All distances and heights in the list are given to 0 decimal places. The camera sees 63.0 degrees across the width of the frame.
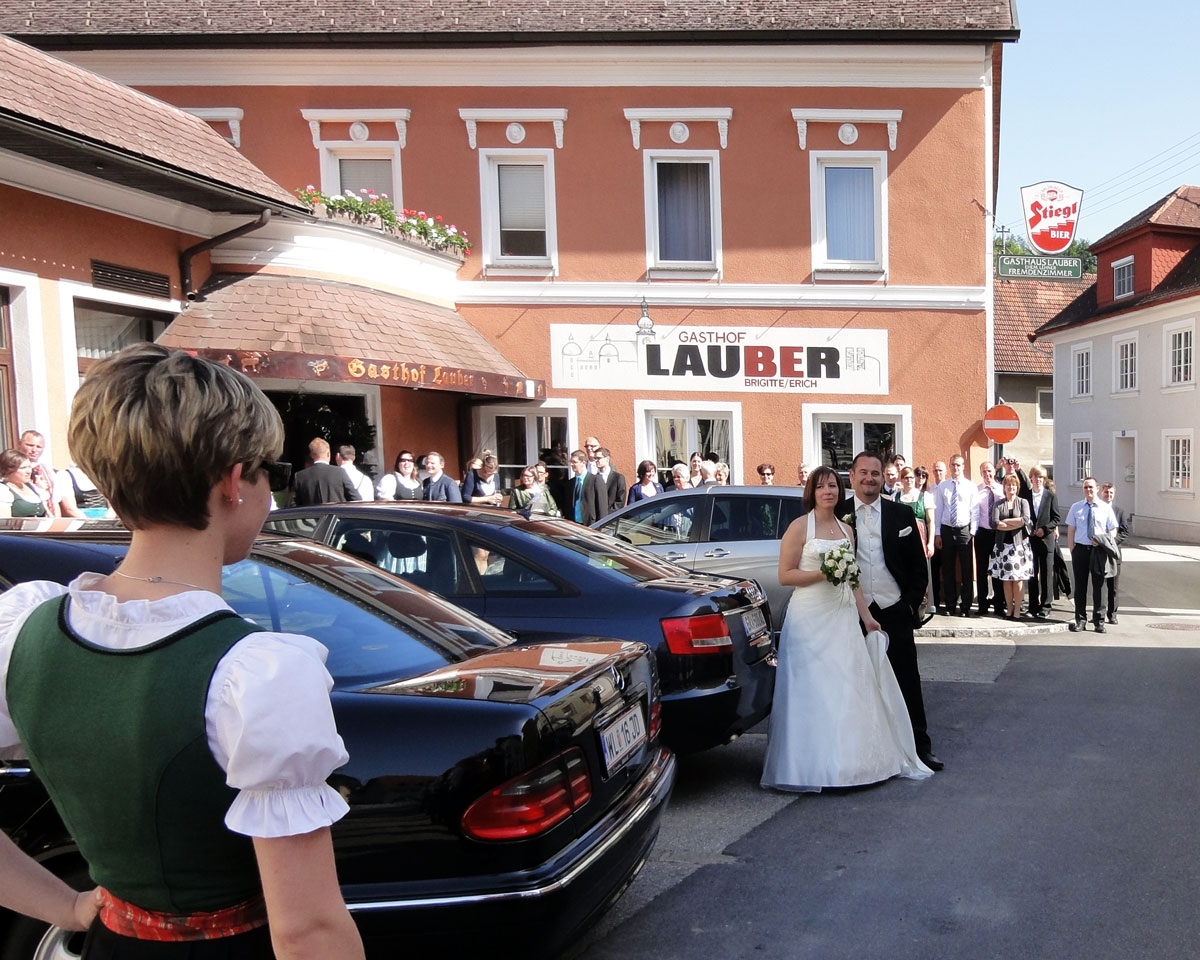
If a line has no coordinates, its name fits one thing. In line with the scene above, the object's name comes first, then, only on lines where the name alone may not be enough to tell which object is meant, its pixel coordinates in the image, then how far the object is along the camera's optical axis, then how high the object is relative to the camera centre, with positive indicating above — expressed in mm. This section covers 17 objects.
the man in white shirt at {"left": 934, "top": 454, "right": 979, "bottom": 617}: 12719 -1318
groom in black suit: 6207 -914
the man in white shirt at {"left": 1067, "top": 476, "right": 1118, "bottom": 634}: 12172 -1431
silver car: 9391 -878
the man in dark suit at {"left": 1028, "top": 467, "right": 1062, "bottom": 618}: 12703 -1468
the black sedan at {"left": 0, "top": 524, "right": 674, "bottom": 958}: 2686 -1009
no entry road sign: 14500 +85
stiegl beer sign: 15406 +3371
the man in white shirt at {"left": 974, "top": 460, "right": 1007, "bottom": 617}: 12812 -1472
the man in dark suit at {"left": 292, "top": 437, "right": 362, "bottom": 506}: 10805 -365
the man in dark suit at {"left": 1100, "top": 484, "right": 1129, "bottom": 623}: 12508 -2126
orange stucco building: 15180 +4049
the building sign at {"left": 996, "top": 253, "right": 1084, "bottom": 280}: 14398 +2390
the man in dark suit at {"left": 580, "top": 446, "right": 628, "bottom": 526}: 13336 -708
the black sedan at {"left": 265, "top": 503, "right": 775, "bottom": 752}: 5262 -843
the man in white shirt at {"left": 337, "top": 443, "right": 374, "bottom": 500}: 11641 -257
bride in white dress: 5699 -1502
